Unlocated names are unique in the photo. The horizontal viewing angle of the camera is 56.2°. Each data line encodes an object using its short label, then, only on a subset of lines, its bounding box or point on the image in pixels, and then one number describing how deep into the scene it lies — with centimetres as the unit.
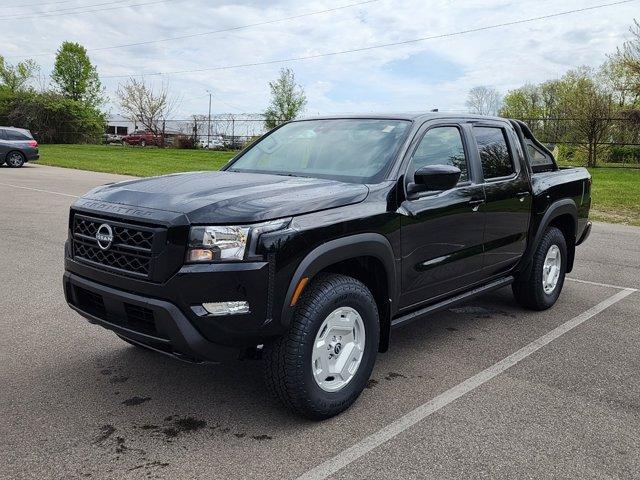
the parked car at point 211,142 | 4100
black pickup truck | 302
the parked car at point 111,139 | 5255
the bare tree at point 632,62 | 1979
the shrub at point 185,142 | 4169
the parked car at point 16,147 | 2323
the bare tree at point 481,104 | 5756
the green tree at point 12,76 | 6228
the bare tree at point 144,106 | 4594
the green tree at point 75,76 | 6706
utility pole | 4181
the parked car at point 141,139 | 4731
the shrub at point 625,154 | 3019
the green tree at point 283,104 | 3728
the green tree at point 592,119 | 2712
